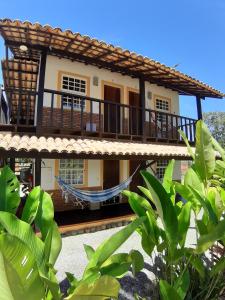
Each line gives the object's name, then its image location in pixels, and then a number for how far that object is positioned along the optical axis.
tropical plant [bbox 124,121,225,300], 1.97
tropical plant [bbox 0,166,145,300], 1.16
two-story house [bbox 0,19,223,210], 6.22
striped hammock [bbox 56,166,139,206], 6.40
